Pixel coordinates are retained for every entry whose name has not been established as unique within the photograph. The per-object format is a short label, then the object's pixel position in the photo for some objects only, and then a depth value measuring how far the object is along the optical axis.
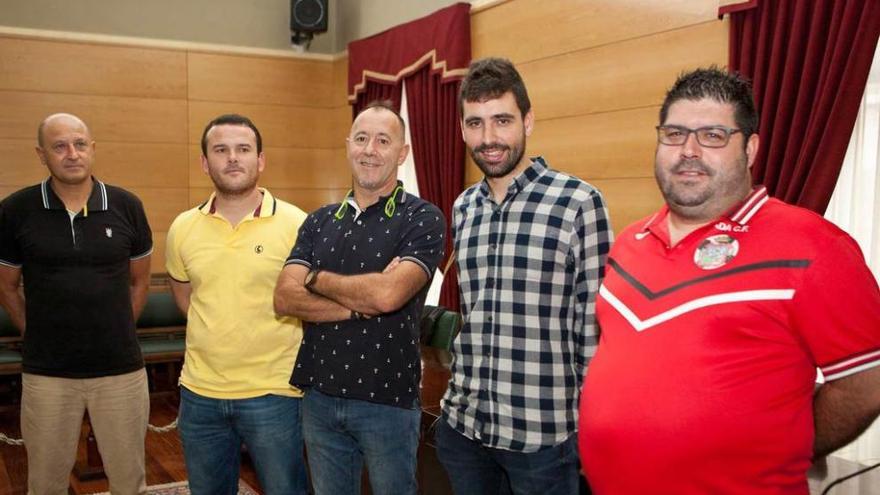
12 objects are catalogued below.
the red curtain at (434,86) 5.45
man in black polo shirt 2.96
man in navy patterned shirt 2.22
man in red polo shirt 1.46
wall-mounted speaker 7.05
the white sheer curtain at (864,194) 3.25
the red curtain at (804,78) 3.11
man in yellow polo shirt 2.51
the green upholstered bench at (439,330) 4.86
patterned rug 4.22
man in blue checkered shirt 1.96
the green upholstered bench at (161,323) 6.08
